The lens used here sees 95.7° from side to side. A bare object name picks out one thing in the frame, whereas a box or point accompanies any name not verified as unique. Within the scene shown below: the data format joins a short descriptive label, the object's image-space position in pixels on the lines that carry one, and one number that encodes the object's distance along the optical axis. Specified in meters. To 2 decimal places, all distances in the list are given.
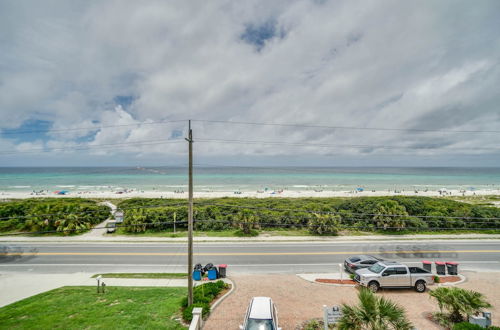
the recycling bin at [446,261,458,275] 16.53
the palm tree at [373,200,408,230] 27.25
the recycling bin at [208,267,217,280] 15.73
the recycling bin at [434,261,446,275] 16.66
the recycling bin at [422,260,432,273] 16.39
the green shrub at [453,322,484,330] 8.02
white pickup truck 14.05
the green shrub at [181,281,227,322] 10.96
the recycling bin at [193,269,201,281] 15.77
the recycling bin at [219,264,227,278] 16.03
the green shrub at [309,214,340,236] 26.84
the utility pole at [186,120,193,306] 11.46
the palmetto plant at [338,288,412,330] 8.33
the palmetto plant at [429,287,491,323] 9.86
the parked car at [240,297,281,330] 8.96
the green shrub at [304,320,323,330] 10.24
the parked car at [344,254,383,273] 16.48
